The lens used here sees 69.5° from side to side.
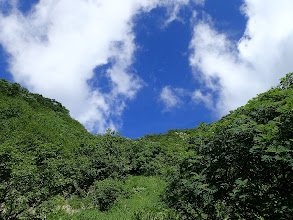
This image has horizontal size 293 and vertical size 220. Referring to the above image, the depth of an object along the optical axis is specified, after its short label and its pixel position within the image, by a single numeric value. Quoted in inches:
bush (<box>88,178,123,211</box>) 594.5
